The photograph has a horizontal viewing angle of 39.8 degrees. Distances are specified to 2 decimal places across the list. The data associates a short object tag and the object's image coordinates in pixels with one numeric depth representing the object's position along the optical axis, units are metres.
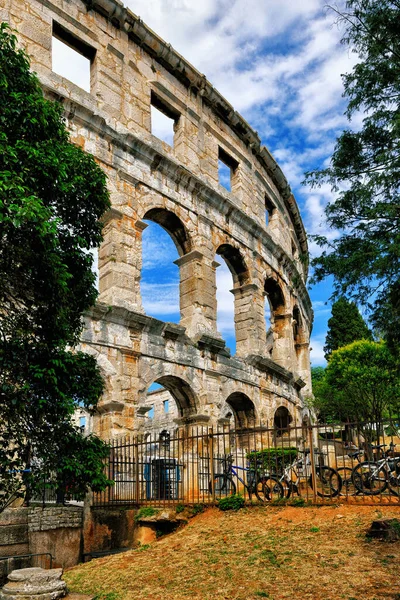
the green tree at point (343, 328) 37.66
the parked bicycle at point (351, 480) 9.69
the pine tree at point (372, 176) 10.01
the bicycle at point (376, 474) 9.20
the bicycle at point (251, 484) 10.12
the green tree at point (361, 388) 25.55
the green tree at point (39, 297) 5.94
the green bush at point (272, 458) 12.65
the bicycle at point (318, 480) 9.54
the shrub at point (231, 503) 9.77
